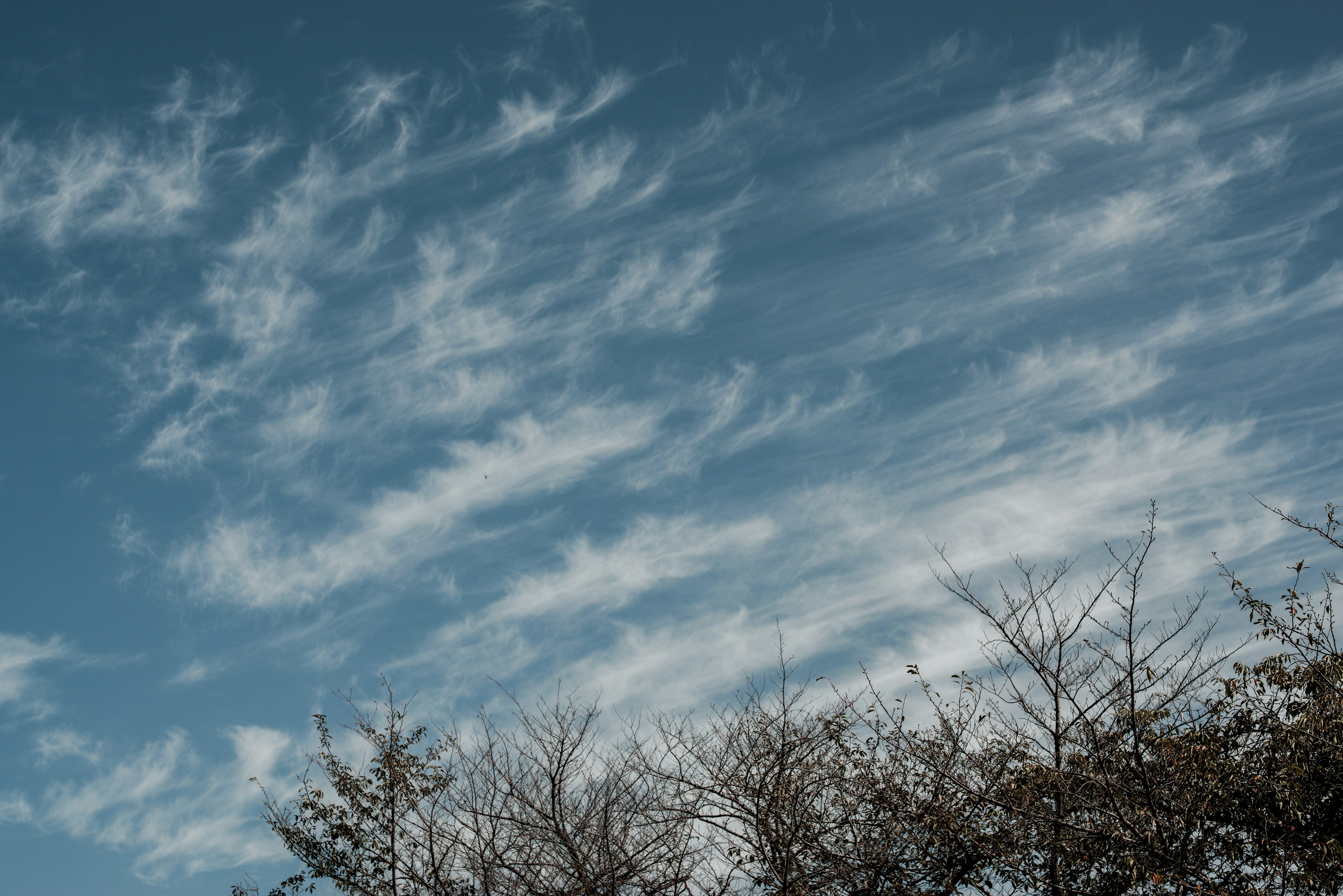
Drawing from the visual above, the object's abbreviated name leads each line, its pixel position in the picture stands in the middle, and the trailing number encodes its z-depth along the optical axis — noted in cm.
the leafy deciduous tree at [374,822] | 1563
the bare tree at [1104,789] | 1077
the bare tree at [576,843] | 1287
